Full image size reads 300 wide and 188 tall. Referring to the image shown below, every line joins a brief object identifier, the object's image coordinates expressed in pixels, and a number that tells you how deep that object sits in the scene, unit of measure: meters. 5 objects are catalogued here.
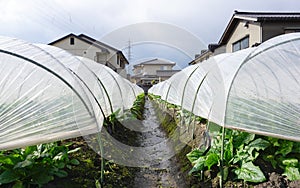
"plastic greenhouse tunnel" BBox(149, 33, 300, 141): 2.28
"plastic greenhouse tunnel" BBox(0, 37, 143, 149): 1.98
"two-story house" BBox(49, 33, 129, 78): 20.11
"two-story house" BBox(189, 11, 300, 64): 9.95
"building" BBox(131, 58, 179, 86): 24.06
